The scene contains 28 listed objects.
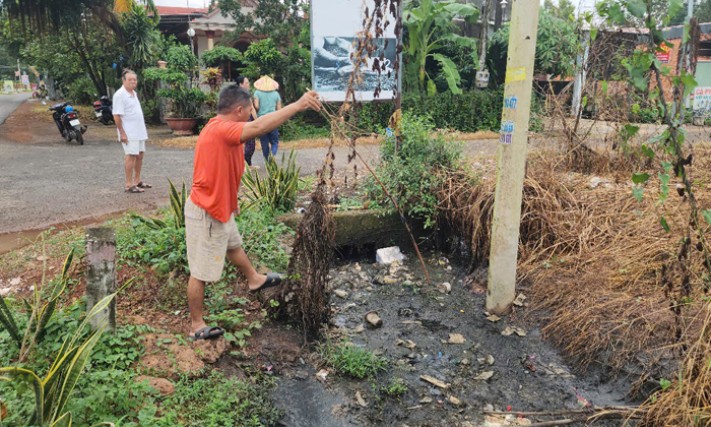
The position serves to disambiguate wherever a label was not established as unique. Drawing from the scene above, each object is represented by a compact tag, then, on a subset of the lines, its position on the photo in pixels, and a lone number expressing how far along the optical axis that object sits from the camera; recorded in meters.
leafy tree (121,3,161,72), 15.47
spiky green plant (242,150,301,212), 5.45
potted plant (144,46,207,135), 13.95
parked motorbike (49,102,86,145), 11.99
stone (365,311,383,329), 4.27
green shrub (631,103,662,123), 5.21
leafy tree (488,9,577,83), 14.61
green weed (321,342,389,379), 3.48
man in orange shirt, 3.29
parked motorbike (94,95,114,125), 16.14
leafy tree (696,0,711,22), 28.26
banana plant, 13.32
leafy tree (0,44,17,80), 66.88
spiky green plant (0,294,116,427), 2.15
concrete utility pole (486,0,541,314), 3.82
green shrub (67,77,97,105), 22.48
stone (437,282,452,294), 5.00
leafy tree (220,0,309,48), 14.66
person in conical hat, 8.45
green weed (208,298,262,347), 3.55
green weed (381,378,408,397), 3.33
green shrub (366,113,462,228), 5.40
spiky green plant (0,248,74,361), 2.81
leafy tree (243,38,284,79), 13.78
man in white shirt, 6.55
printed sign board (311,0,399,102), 6.87
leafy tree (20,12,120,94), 16.65
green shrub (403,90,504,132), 14.13
